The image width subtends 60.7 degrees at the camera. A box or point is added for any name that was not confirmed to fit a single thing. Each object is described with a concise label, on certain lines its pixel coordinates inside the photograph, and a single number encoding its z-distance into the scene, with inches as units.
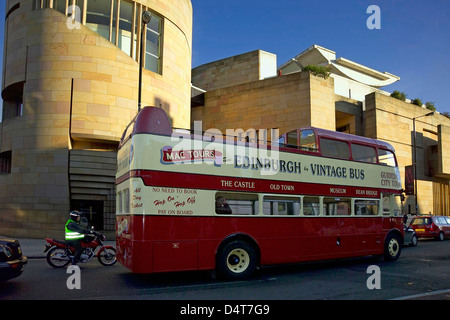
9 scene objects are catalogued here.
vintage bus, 318.7
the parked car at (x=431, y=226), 848.3
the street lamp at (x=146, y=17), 566.9
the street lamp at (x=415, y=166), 1281.4
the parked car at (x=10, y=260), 289.4
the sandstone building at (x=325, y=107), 1104.2
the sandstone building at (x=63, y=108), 748.6
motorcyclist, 413.1
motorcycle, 419.2
